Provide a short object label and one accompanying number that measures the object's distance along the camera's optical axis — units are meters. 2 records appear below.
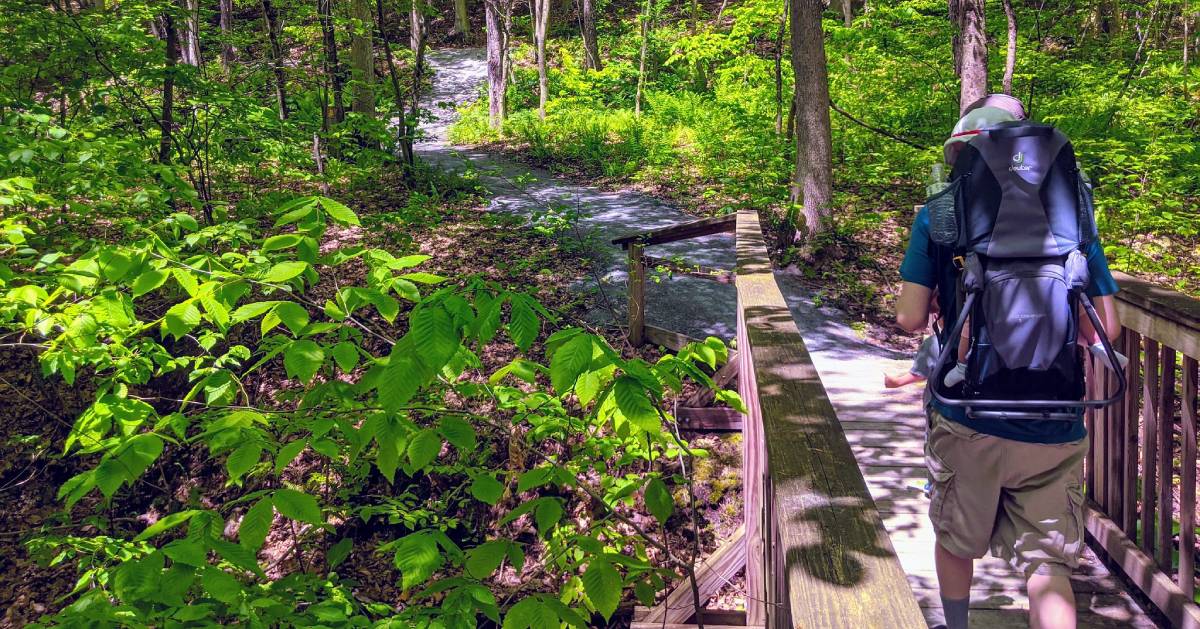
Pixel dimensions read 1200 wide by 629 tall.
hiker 2.29
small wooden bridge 1.35
